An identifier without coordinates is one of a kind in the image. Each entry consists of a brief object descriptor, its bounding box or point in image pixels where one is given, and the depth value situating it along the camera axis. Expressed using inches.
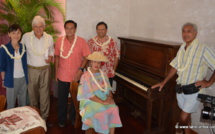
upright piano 115.1
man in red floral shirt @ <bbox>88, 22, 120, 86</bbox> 135.4
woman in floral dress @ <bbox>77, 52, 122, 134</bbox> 99.6
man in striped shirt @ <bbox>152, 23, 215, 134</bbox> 93.8
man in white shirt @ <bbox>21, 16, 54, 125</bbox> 112.7
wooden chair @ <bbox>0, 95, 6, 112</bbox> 78.2
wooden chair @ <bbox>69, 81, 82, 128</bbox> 109.7
